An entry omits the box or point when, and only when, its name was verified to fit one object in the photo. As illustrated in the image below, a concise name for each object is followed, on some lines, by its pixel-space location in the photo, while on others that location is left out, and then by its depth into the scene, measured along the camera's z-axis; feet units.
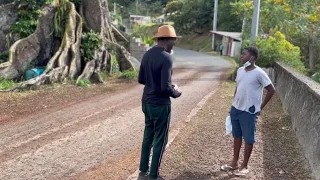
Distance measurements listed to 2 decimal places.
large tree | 39.04
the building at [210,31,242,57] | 126.11
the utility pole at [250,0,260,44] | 52.13
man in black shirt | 13.97
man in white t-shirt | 15.52
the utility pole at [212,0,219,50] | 142.20
